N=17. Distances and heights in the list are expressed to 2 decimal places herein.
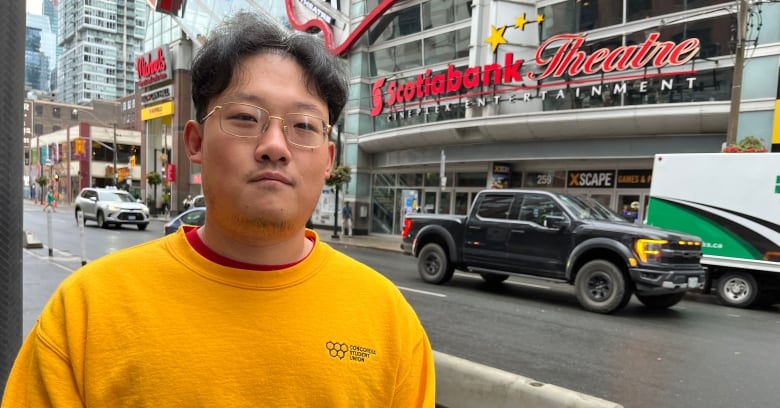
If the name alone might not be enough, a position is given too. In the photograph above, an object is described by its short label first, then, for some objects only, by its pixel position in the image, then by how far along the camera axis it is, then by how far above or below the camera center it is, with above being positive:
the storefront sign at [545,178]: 18.94 +0.24
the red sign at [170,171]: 39.06 -0.12
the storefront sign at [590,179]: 17.58 +0.29
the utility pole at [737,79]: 11.84 +2.75
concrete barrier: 2.44 -1.10
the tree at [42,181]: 56.53 -1.90
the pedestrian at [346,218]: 24.25 -2.06
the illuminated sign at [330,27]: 23.46 +7.92
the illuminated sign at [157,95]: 42.20 +6.58
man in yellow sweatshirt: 1.08 -0.31
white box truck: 9.50 -0.50
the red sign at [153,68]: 41.89 +8.95
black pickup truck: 7.81 -1.15
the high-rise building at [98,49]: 128.62 +32.23
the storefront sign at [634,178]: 16.62 +0.34
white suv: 19.86 -1.66
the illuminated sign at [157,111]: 41.85 +5.16
